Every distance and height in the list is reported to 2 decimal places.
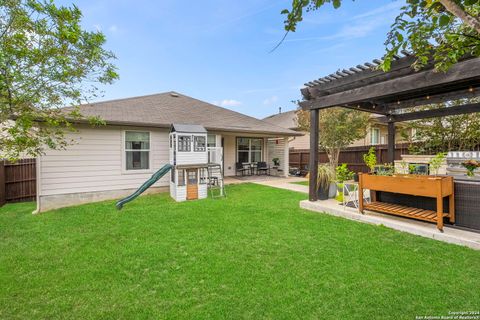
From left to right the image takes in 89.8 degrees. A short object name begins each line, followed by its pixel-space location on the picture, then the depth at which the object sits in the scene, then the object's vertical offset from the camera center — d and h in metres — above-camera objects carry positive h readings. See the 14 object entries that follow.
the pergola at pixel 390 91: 3.85 +1.43
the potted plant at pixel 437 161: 4.58 -0.05
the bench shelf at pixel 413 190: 3.90 -0.56
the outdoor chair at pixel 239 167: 12.55 -0.37
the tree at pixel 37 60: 3.14 +1.46
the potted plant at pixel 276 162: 13.52 -0.13
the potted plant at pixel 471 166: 4.39 -0.15
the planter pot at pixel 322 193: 6.47 -0.92
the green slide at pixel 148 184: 6.55 -0.69
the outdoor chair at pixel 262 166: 12.85 -0.36
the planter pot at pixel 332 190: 6.71 -0.88
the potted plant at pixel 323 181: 6.42 -0.59
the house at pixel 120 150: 7.13 +0.38
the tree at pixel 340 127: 10.92 +1.50
